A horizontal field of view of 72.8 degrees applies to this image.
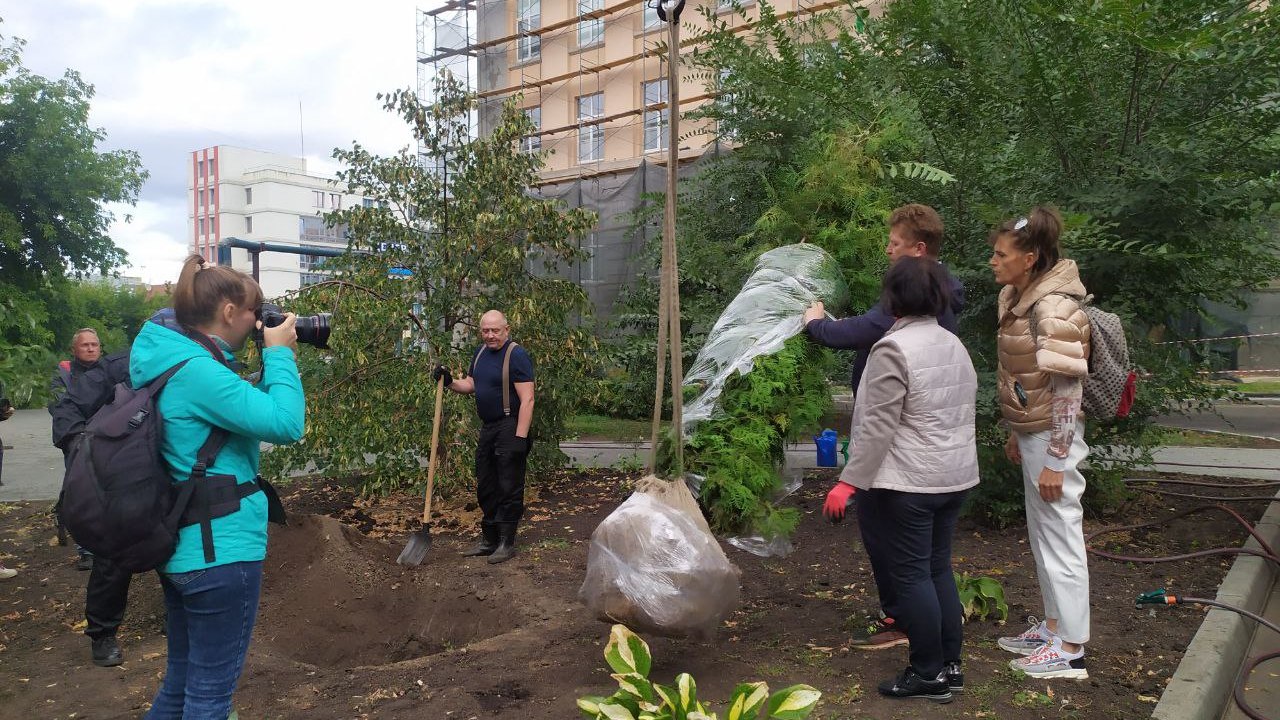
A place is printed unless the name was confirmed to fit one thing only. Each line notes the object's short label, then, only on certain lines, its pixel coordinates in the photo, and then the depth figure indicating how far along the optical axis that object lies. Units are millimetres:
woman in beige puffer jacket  3402
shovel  5809
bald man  5934
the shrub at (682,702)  2322
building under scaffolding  25672
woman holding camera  2527
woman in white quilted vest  3203
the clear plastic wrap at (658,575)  3299
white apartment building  89312
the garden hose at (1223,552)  3528
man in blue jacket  3646
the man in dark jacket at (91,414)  4352
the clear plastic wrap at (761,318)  4492
